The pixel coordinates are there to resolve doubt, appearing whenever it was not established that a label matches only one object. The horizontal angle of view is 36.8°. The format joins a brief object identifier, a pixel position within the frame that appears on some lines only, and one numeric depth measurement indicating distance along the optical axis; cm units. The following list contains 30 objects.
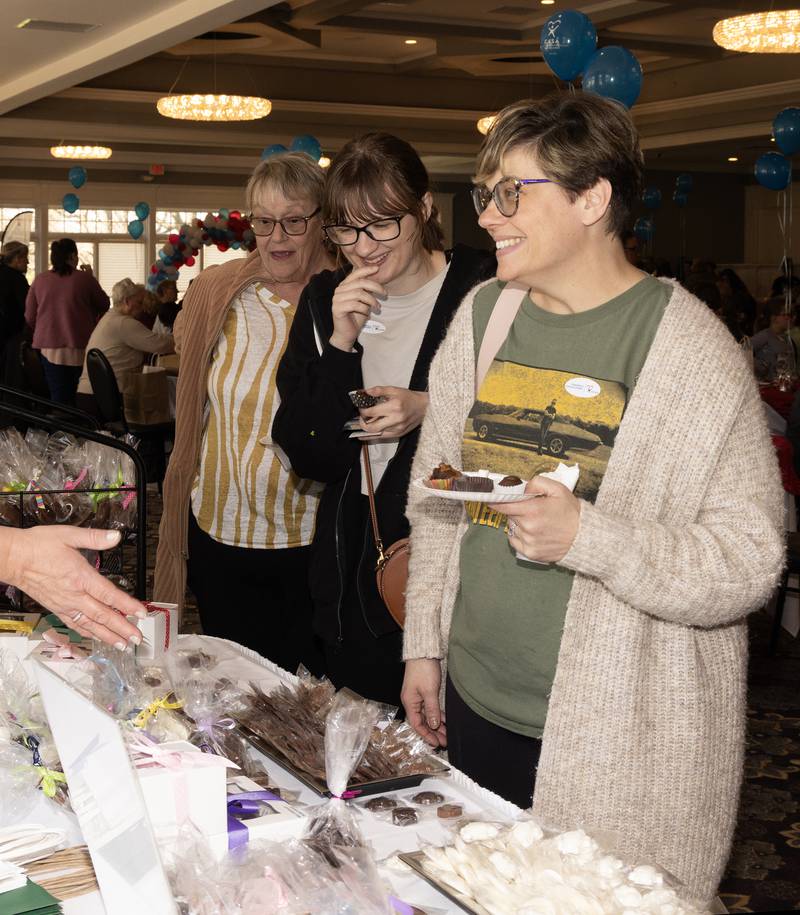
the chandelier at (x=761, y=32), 683
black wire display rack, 217
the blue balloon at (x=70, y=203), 1549
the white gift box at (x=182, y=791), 117
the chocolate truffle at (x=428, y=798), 142
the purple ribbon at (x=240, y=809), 121
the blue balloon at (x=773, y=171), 1023
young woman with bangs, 207
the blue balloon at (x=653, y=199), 1334
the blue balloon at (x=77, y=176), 1479
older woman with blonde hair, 252
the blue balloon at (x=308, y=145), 805
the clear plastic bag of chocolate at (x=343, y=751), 127
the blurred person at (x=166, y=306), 1088
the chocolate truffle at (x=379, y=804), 140
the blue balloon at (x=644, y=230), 1360
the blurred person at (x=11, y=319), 797
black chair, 729
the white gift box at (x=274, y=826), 120
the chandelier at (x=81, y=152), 1284
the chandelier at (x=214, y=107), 908
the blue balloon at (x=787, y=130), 860
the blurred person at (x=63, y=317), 1014
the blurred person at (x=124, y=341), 858
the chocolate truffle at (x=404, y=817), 136
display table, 118
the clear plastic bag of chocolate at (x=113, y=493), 241
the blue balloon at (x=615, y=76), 548
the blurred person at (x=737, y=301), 896
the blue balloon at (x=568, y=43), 577
